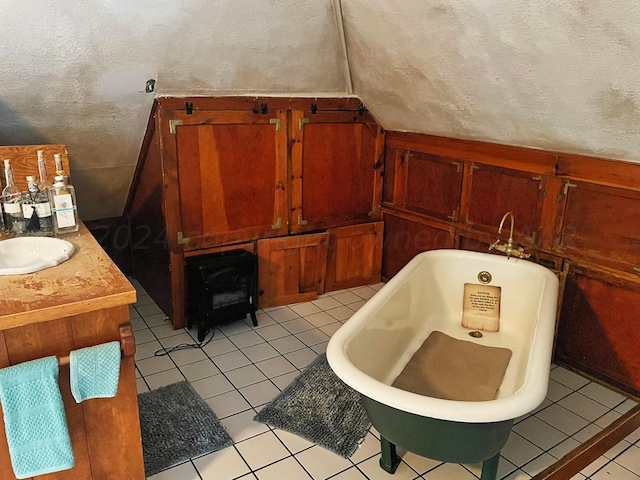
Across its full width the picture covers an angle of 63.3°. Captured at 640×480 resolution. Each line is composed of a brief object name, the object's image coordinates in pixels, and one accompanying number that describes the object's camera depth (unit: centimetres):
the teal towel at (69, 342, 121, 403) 159
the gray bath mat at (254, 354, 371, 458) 238
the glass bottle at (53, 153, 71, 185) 227
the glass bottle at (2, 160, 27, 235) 222
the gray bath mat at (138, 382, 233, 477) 224
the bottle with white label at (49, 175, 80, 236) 221
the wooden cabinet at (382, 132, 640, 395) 266
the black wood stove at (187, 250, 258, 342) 320
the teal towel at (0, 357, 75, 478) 151
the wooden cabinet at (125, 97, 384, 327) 321
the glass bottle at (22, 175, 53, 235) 220
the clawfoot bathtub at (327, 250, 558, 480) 167
